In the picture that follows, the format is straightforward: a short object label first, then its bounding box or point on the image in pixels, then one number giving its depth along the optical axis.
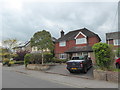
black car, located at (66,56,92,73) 11.59
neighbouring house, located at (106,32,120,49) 23.81
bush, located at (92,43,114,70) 9.70
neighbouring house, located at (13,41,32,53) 39.92
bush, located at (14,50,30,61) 29.50
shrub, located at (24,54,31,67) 18.30
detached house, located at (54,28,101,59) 22.65
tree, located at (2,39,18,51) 37.91
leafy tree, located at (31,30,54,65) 16.31
